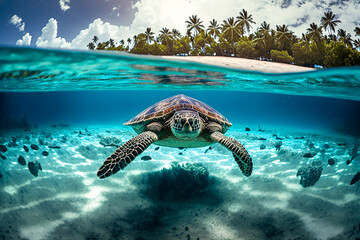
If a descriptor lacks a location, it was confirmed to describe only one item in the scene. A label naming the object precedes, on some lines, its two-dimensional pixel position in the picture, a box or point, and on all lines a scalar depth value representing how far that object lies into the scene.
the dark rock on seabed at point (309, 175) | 6.46
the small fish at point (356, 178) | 5.54
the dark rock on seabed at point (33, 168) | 6.16
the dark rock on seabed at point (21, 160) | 6.50
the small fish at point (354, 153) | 10.48
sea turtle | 4.71
